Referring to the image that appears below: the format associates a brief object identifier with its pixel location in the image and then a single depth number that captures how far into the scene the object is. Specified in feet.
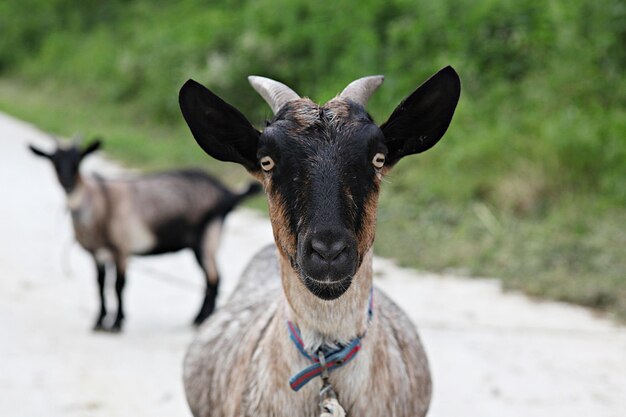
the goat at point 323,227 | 8.09
